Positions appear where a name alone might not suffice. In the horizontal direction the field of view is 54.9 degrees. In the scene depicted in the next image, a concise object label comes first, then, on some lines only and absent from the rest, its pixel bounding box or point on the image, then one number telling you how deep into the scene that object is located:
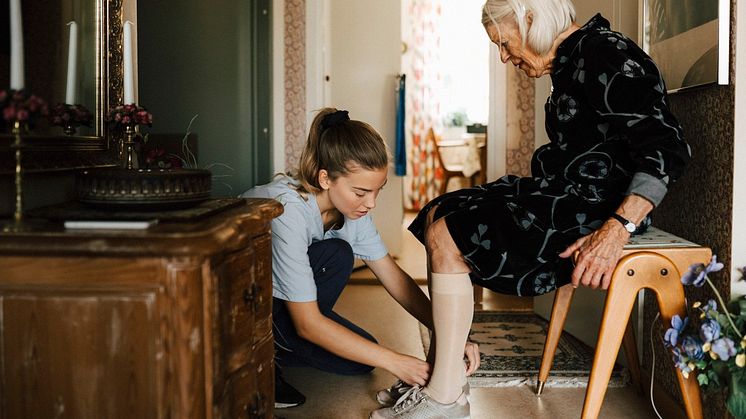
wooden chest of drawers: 1.05
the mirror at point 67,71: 1.42
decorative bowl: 1.25
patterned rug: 2.34
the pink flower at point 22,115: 1.14
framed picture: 1.63
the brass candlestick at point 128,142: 1.69
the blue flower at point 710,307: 1.52
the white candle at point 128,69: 1.68
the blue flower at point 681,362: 1.54
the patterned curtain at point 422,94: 8.59
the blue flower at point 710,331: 1.47
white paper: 1.09
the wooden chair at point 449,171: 7.42
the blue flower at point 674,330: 1.56
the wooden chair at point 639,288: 1.60
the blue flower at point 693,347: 1.51
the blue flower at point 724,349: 1.44
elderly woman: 1.55
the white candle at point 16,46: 1.24
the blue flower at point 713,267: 1.48
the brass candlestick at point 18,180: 1.16
